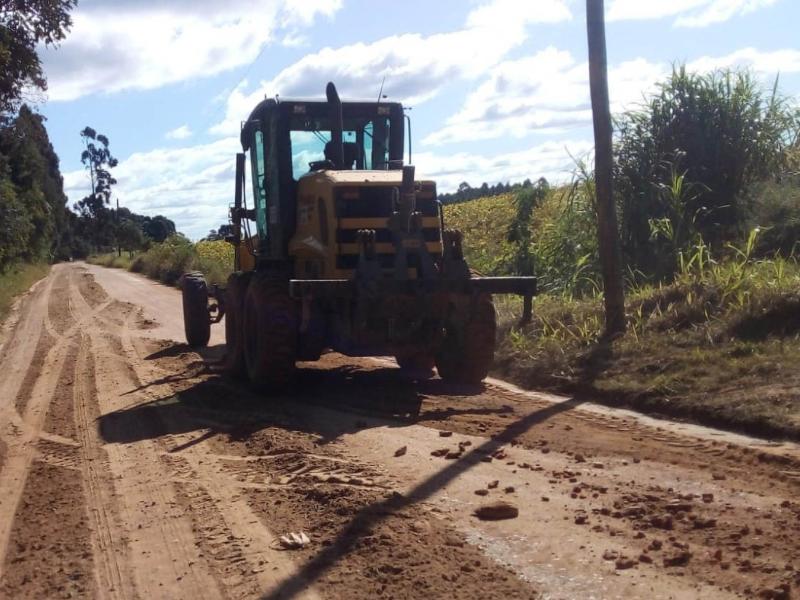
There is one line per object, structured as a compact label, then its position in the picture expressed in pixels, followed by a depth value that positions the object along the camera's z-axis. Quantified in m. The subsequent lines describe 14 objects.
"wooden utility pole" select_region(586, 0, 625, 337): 11.01
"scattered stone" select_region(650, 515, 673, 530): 5.20
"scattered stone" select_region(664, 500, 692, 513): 5.47
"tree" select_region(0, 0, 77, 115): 17.25
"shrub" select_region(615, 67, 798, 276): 15.22
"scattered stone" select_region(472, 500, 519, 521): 5.52
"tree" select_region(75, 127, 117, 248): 101.81
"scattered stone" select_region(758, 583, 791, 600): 4.17
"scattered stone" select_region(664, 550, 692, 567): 4.65
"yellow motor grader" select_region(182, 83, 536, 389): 9.23
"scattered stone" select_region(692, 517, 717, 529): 5.16
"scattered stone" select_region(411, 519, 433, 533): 5.33
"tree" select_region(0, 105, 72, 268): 26.48
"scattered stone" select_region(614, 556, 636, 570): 4.65
